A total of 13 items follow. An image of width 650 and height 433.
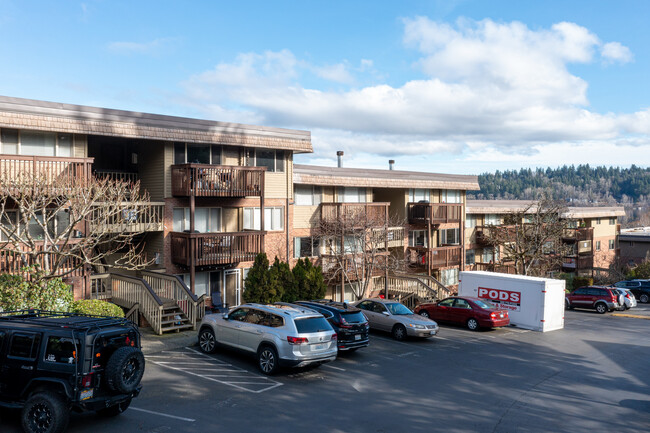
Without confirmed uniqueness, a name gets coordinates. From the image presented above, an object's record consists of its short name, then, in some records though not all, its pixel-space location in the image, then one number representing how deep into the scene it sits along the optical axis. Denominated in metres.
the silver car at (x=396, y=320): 20.09
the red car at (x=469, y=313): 22.81
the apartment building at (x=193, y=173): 19.52
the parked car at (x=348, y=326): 16.98
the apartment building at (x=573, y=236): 41.00
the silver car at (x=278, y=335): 14.41
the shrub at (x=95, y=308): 17.07
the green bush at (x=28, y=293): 15.05
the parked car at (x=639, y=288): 39.03
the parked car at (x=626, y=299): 32.97
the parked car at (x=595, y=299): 31.81
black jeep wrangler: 9.55
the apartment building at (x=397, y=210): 28.62
